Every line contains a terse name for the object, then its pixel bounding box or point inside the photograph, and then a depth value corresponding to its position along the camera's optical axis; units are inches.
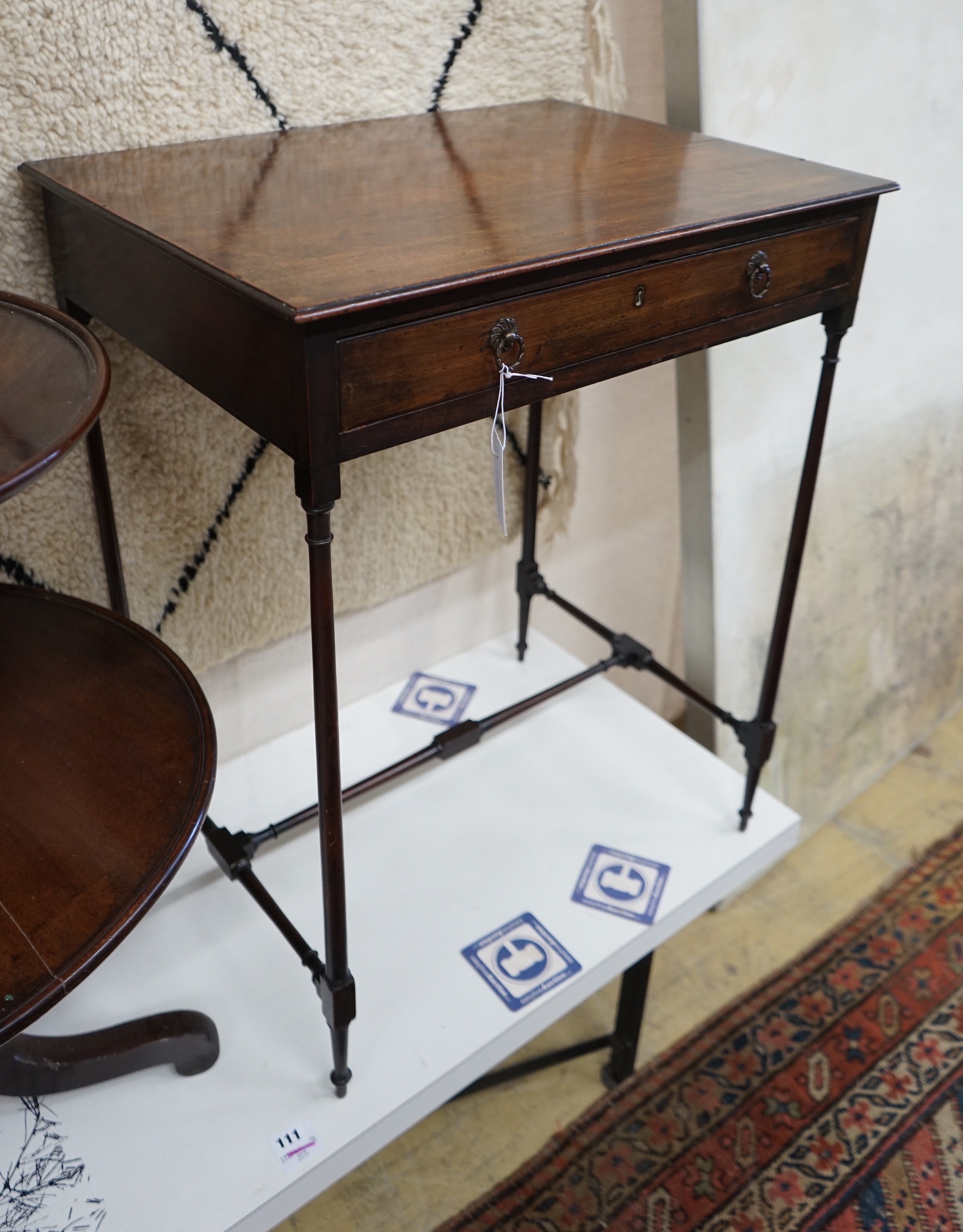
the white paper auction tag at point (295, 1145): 35.9
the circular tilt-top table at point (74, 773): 24.7
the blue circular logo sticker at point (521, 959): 42.9
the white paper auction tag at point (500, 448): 29.6
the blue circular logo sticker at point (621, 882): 46.9
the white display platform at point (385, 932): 36.3
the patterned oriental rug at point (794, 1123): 49.4
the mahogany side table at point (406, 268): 26.7
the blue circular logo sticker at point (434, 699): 57.7
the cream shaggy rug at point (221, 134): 35.7
